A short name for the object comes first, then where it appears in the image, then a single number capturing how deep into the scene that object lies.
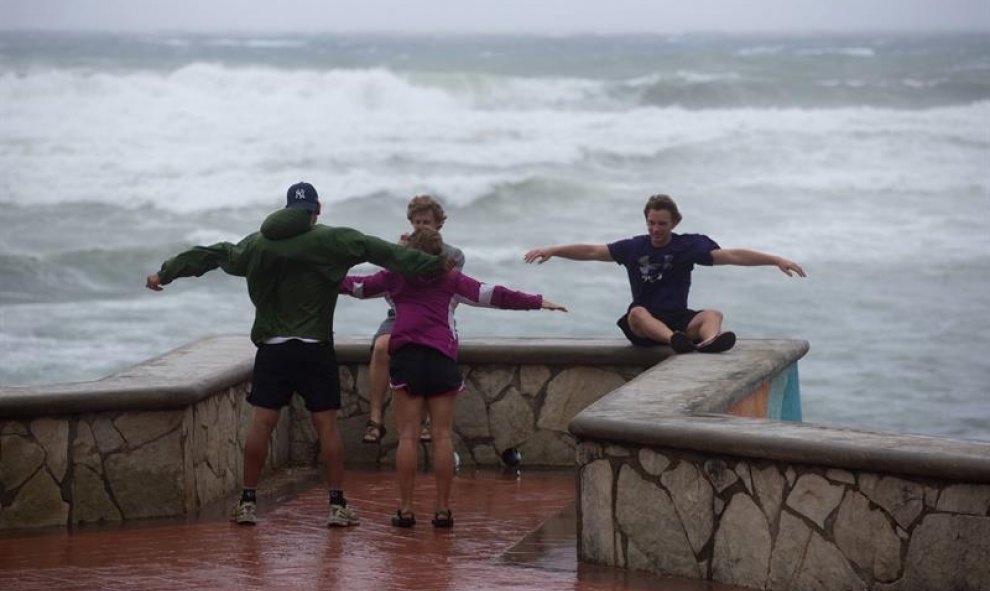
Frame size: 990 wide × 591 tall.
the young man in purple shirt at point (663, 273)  16.88
